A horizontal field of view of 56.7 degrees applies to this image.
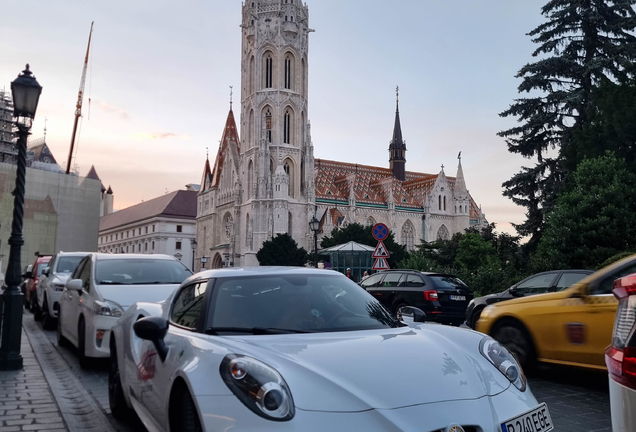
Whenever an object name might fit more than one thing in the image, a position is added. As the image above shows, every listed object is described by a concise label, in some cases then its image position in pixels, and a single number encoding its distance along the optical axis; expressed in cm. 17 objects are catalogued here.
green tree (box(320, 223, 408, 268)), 5984
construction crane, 9293
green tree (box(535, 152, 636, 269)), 2033
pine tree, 2861
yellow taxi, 664
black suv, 1446
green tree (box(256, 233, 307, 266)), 6181
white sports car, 279
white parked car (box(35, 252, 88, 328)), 1245
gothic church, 7219
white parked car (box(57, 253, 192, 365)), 770
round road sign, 1761
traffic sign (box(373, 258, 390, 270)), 1802
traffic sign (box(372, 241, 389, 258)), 1786
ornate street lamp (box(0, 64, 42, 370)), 779
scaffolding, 6078
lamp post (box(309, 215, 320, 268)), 2777
